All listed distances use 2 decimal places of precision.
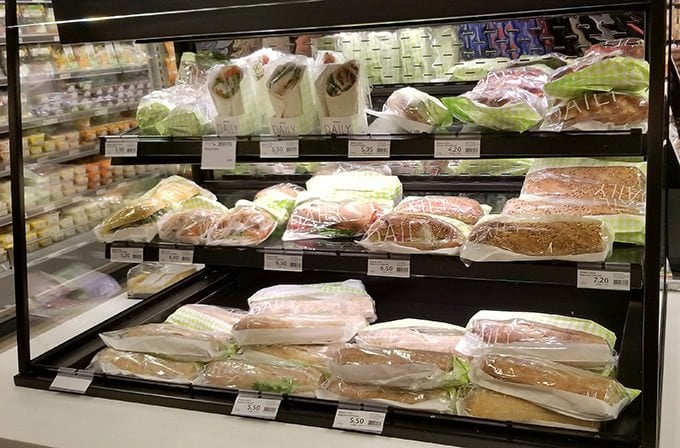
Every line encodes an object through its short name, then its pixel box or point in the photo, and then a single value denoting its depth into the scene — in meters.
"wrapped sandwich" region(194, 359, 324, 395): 1.94
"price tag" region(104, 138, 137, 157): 2.11
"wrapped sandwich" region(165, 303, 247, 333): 2.35
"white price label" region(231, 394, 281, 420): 1.85
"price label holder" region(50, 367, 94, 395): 2.07
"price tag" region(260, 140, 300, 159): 1.92
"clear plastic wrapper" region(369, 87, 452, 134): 1.88
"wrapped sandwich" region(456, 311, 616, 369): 1.87
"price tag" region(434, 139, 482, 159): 1.75
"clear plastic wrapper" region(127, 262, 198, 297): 2.90
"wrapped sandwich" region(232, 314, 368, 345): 2.16
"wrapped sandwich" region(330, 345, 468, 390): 1.83
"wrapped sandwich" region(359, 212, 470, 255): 1.92
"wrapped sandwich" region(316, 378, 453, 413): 1.79
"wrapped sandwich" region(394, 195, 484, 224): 2.11
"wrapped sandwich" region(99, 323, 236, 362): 2.13
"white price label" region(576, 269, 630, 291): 1.65
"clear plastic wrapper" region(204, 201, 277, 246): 2.11
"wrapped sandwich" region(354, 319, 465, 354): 2.06
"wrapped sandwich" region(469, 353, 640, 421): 1.67
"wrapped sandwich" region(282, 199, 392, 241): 2.12
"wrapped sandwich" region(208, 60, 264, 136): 2.08
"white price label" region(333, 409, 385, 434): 1.75
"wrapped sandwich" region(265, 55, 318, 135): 2.01
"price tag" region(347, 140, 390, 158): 1.83
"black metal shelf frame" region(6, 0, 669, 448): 1.57
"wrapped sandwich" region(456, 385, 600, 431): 1.70
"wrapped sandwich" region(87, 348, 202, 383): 2.07
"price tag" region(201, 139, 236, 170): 1.99
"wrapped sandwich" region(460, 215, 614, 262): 1.75
